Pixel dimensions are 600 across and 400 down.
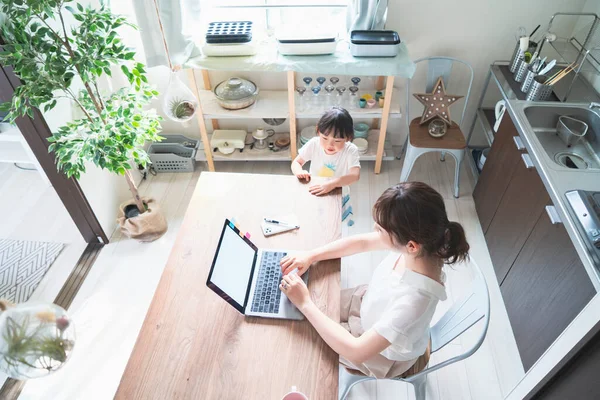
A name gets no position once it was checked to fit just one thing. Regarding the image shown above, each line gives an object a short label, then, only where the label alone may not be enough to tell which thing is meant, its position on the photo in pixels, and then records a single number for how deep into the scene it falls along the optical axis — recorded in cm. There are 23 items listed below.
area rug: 227
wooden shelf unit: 262
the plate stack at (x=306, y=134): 293
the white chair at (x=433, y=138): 255
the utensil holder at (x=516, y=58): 233
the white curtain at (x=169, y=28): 229
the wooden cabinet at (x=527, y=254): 158
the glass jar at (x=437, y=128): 261
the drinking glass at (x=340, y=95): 272
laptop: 125
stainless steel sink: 199
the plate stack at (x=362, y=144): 287
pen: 157
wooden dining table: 113
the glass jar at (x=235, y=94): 265
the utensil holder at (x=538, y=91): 212
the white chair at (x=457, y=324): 124
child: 177
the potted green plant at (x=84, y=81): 158
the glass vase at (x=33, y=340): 120
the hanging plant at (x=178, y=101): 195
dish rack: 220
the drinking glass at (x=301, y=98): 270
